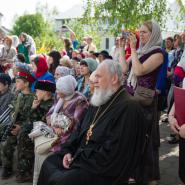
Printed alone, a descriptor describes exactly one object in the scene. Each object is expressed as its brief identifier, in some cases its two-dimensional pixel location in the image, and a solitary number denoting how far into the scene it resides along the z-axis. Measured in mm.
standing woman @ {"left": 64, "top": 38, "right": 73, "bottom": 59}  10592
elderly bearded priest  3672
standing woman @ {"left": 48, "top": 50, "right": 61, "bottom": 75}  8055
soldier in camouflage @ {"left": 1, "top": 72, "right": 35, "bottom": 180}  5332
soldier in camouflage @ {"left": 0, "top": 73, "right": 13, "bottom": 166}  6258
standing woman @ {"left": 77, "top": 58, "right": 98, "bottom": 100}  6176
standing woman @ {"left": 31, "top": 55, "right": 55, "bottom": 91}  6668
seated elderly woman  4727
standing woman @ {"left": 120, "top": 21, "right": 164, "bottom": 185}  4457
